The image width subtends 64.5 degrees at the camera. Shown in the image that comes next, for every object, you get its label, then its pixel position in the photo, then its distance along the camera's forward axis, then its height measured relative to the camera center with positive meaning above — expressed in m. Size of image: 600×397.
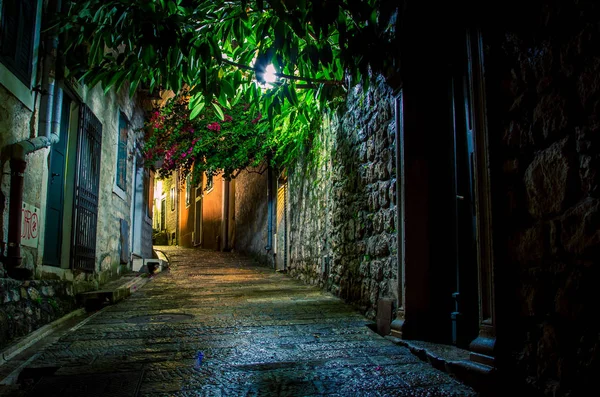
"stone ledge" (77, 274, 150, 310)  5.41 -0.66
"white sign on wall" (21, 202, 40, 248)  4.17 +0.13
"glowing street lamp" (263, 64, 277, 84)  4.46 +1.65
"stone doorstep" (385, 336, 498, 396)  2.41 -0.70
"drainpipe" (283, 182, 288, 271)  9.85 +0.27
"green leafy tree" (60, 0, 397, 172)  3.20 +1.50
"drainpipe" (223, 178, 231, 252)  15.90 +0.88
